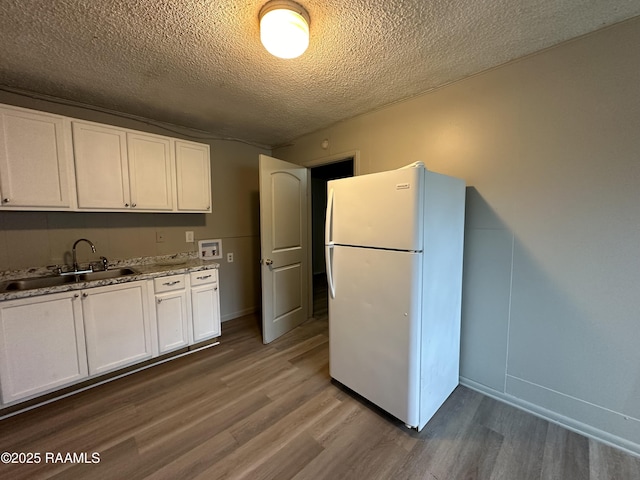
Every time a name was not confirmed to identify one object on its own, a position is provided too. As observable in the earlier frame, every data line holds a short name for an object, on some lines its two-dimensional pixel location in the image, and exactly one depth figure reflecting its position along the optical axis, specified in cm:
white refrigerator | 154
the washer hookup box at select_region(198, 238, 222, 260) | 315
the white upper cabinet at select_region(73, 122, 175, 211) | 211
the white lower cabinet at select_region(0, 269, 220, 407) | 174
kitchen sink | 197
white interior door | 274
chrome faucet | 226
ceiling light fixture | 127
